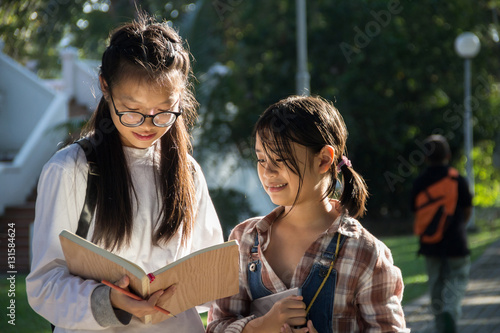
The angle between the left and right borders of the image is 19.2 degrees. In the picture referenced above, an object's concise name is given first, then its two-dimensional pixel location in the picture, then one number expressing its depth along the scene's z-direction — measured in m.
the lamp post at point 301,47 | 10.82
